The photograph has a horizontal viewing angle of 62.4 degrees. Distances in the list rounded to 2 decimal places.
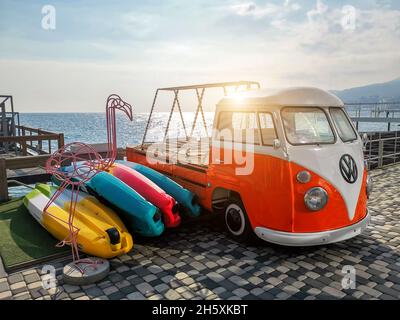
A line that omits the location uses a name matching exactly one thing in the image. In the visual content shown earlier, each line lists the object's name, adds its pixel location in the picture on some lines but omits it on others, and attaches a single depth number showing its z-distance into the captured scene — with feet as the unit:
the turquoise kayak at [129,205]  17.67
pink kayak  18.80
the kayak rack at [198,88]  22.22
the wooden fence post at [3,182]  25.50
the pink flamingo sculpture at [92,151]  15.87
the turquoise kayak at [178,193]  19.99
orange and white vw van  15.67
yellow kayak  15.89
